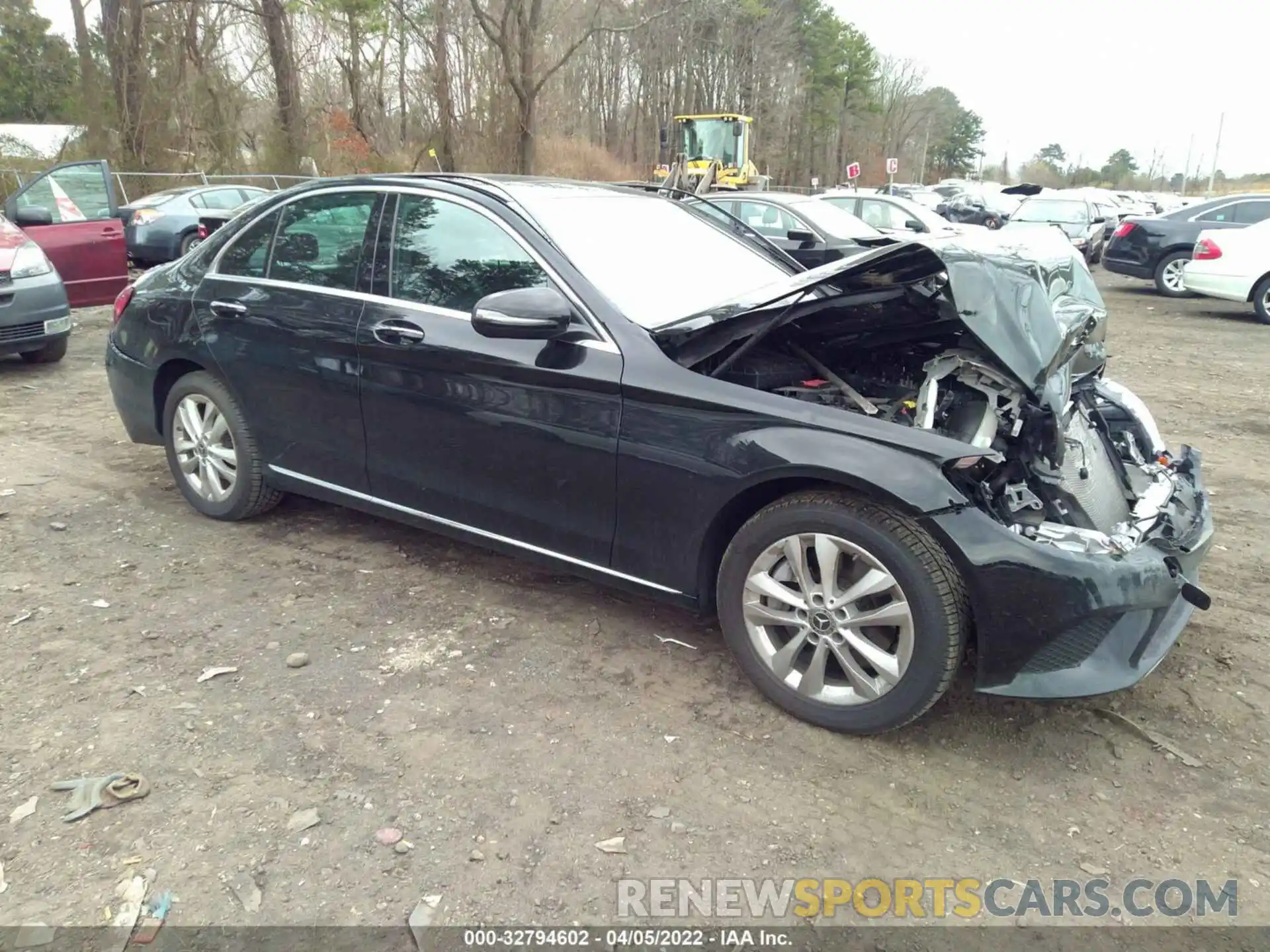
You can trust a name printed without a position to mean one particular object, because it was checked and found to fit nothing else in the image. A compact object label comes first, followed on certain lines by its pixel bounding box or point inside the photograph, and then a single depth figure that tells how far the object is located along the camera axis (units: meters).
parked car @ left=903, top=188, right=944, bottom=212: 29.97
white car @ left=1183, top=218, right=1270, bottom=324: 12.05
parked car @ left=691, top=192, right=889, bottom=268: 10.38
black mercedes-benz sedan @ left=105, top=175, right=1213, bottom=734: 2.74
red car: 8.84
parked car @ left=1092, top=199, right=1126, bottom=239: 21.34
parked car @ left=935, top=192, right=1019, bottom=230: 24.44
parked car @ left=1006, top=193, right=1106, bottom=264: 19.23
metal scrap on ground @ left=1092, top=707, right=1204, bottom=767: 2.91
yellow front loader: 28.31
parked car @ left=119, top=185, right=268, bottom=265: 13.77
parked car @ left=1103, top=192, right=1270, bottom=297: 14.43
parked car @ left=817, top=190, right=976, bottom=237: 14.39
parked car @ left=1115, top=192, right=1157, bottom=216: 30.39
